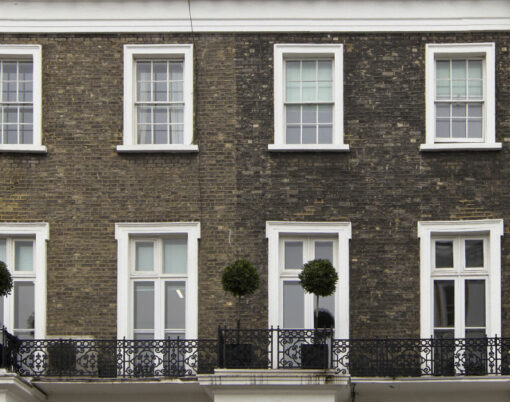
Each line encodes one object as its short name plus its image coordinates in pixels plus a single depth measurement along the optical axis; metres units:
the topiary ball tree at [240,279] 23.36
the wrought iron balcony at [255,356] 23.64
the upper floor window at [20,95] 24.89
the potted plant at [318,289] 22.98
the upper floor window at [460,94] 24.64
